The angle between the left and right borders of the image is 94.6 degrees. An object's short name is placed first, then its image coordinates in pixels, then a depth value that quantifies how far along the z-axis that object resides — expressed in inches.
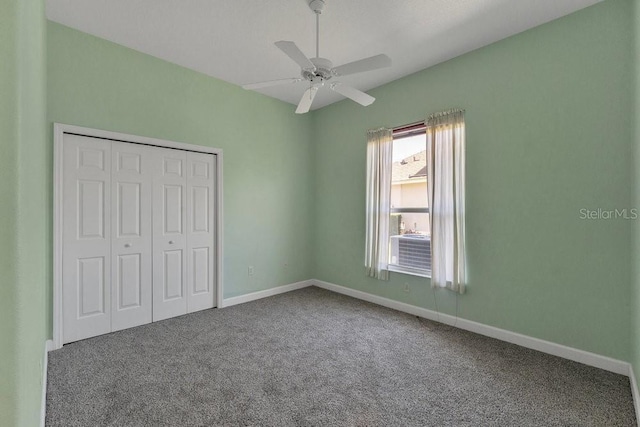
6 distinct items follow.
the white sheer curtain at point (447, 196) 125.8
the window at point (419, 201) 126.8
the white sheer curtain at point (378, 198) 155.4
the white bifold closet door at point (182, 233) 135.6
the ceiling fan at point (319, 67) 81.9
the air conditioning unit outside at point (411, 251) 144.7
